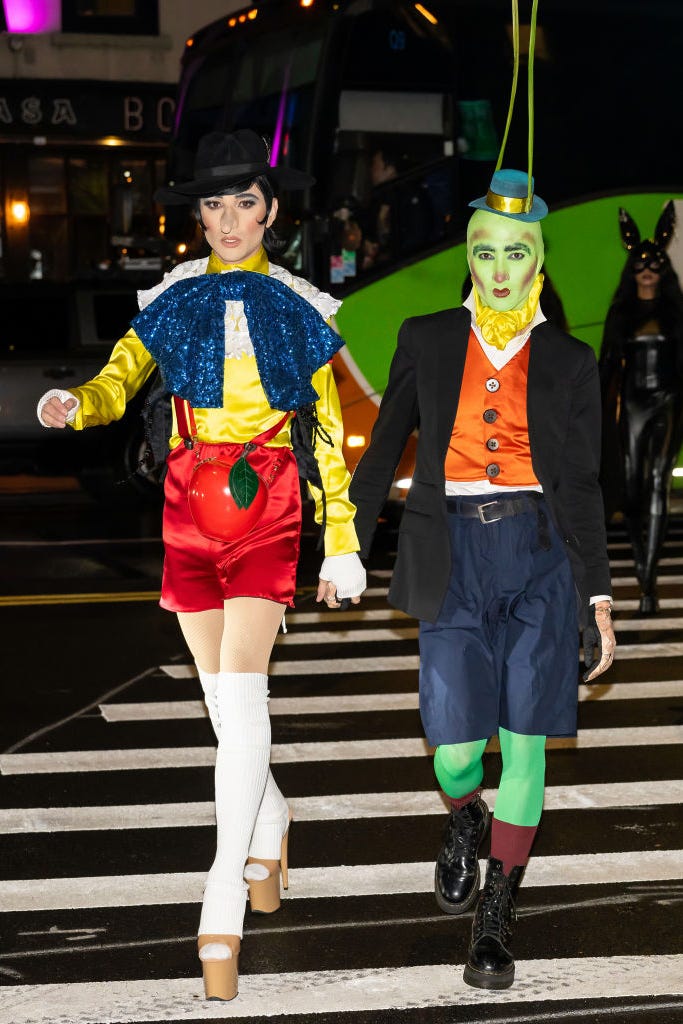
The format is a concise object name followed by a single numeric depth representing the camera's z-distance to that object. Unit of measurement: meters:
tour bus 12.05
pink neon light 28.52
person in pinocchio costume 4.52
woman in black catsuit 9.42
